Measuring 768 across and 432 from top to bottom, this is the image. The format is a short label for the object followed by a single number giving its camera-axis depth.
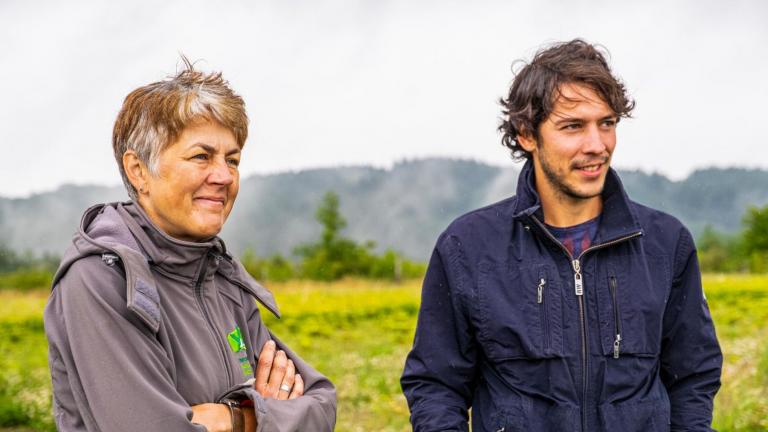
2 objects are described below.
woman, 1.99
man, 2.56
